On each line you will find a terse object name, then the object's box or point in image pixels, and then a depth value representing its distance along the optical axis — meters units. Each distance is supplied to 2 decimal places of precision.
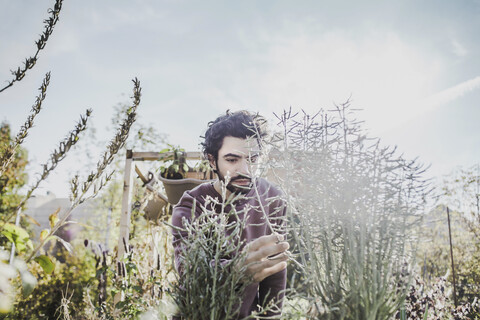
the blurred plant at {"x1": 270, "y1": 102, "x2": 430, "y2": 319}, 0.55
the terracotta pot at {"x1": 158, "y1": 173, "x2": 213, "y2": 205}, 3.12
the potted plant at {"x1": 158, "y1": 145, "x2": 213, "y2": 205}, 3.16
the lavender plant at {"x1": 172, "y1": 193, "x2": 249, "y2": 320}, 0.58
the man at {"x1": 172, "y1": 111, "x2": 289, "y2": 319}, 1.34
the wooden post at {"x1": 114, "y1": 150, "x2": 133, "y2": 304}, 3.77
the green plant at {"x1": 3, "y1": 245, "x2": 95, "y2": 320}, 4.12
